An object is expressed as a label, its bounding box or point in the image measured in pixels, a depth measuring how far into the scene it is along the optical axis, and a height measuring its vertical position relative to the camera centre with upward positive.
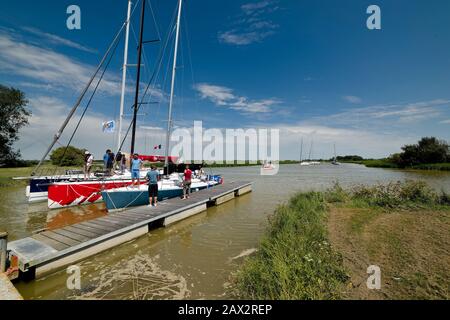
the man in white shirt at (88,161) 15.32 -0.11
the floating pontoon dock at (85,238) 5.88 -2.55
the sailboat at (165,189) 12.51 -1.92
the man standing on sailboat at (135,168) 13.67 -0.52
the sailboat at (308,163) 120.45 -1.45
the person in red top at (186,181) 14.21 -1.38
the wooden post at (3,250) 5.33 -2.21
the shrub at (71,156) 50.88 +0.82
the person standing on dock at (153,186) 11.27 -1.38
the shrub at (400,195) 12.06 -2.01
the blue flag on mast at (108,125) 15.81 +2.47
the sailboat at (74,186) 13.92 -1.79
